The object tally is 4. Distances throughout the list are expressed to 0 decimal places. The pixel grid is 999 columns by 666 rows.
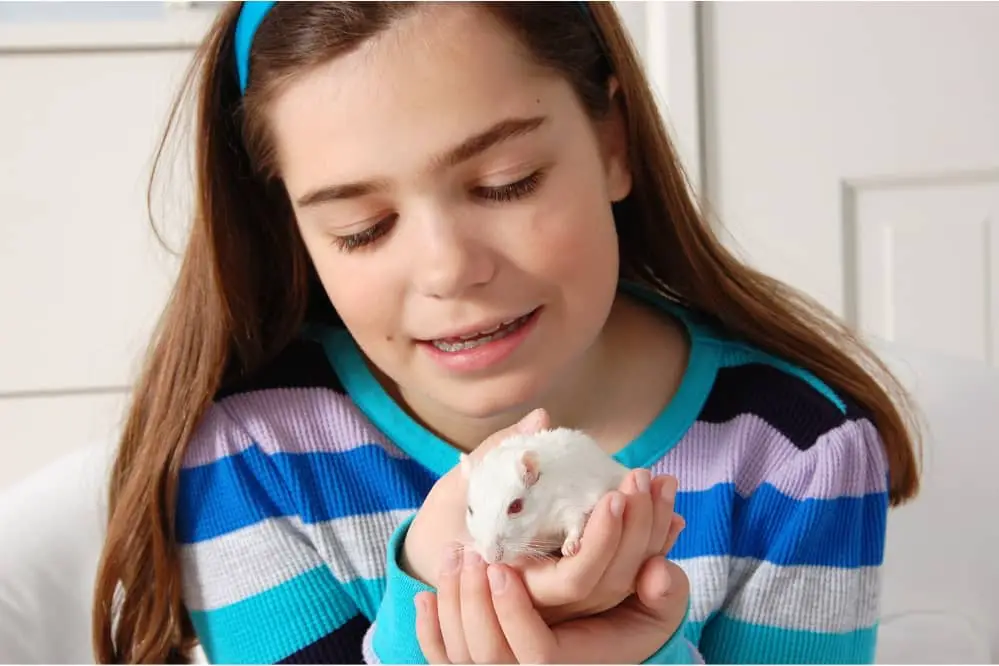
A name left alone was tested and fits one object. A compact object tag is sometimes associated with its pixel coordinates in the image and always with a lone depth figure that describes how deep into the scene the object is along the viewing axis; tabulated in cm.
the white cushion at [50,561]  101
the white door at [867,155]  159
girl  73
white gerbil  56
